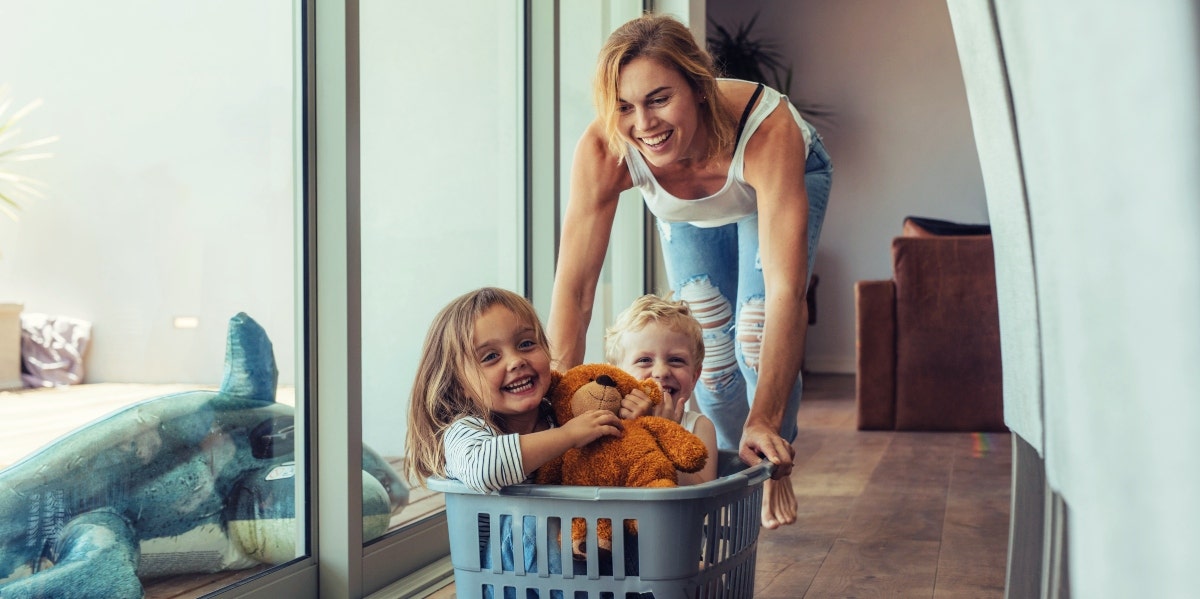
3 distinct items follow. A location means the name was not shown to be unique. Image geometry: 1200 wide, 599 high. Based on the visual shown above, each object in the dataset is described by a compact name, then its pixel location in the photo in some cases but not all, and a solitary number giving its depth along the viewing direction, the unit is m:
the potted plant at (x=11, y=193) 1.10
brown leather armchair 4.02
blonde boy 1.62
